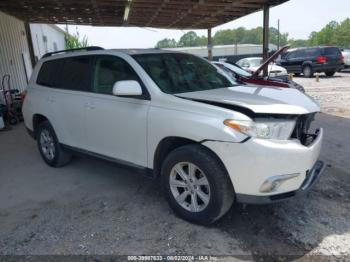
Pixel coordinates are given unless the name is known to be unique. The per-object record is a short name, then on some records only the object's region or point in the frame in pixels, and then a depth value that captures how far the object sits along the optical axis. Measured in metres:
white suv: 2.98
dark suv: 19.22
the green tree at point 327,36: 70.38
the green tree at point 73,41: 25.35
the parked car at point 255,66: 15.30
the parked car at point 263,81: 4.50
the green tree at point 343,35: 69.16
